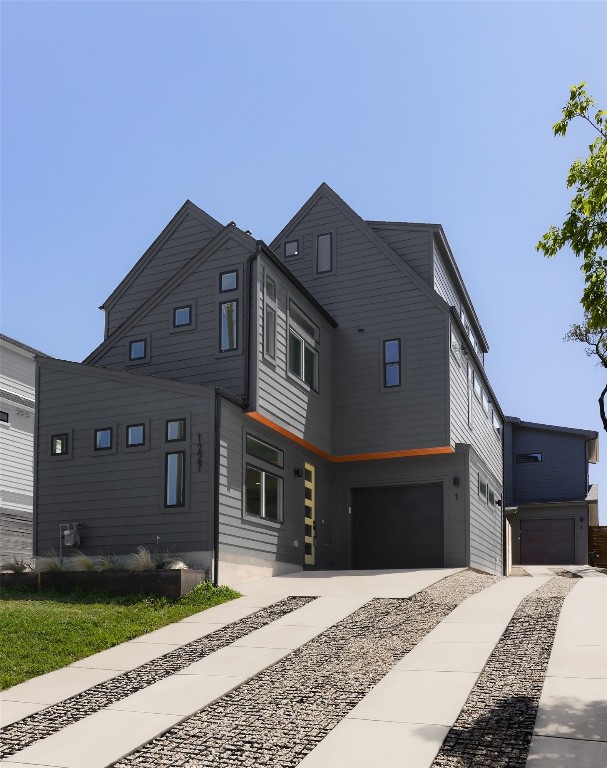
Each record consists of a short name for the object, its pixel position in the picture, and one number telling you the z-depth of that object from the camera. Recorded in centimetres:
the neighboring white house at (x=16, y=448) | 2564
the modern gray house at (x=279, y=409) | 1723
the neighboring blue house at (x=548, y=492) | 3700
